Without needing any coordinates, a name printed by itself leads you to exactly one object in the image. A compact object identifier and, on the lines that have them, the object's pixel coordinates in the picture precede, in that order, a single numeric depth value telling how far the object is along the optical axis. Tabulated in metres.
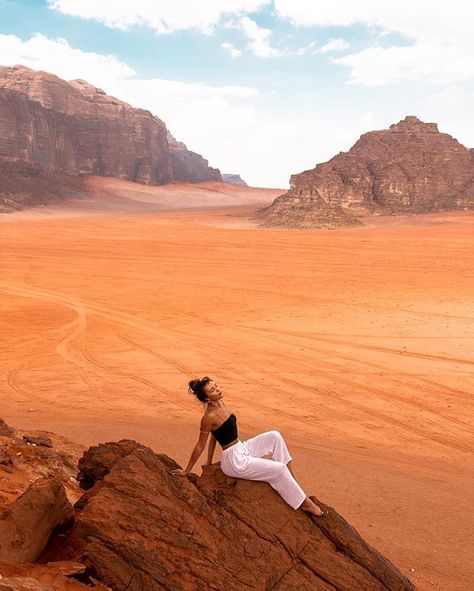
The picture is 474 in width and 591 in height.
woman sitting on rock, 4.81
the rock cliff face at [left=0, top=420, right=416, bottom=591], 4.03
